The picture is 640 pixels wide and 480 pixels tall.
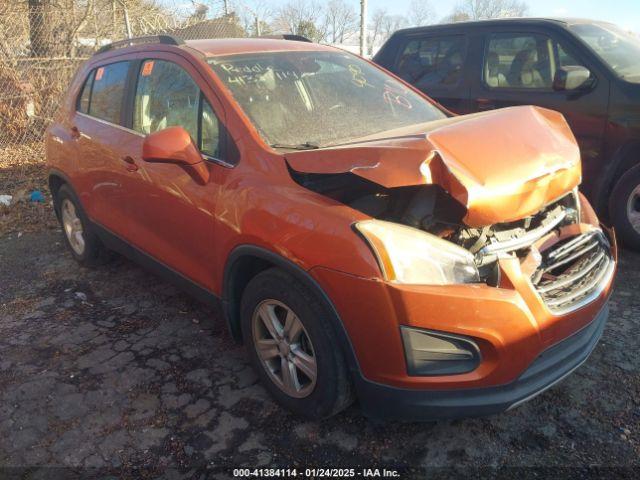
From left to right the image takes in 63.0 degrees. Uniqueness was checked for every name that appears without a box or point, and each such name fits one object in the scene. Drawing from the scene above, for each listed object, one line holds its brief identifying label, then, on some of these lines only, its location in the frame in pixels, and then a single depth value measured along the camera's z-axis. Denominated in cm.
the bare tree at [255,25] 1081
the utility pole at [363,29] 791
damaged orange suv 200
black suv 421
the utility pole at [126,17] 942
